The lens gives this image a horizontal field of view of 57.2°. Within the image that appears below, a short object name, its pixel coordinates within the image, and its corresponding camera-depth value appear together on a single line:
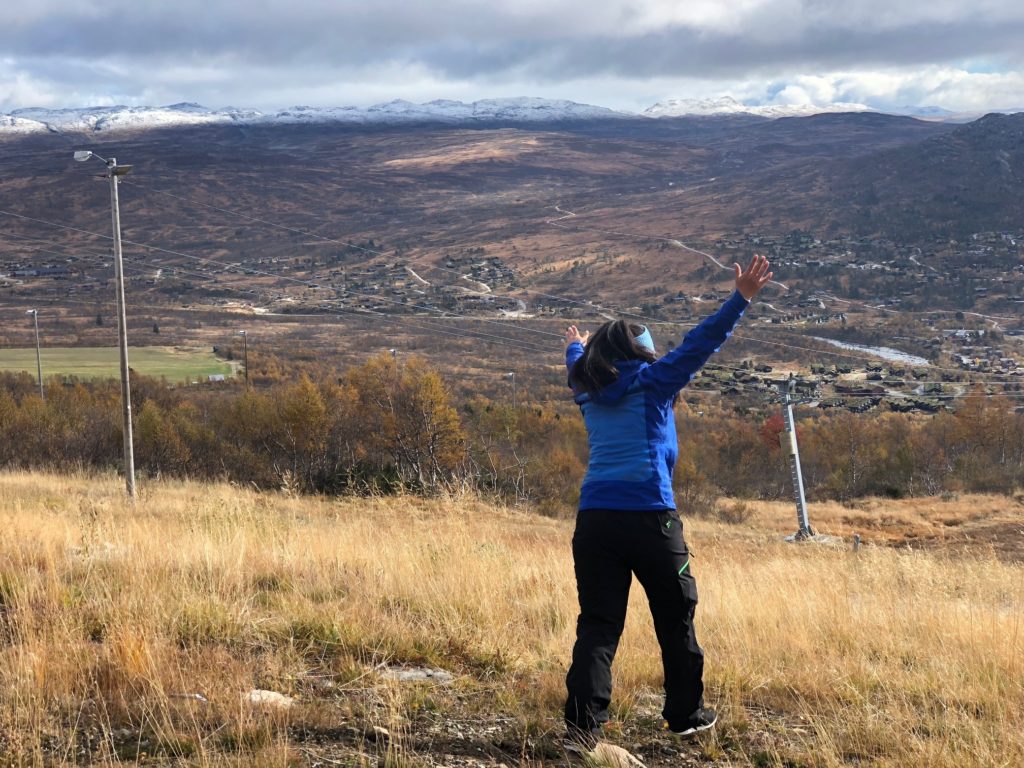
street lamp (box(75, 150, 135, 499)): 17.33
